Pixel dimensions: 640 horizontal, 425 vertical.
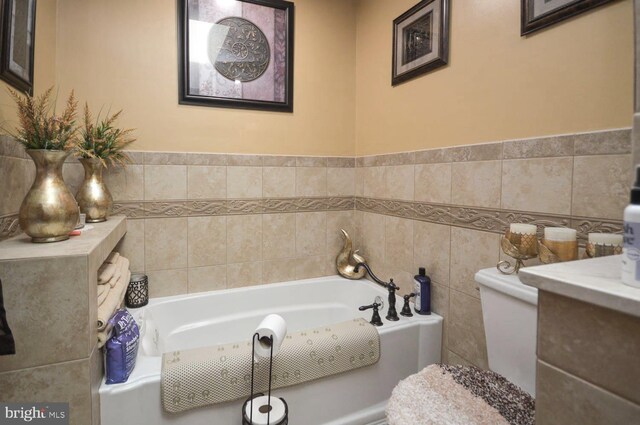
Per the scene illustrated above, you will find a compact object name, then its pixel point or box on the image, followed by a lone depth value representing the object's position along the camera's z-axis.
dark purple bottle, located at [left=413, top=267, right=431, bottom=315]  1.72
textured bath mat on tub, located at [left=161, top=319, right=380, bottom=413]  1.20
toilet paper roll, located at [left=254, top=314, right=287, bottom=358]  1.22
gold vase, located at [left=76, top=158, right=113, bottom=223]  1.61
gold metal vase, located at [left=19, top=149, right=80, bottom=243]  1.07
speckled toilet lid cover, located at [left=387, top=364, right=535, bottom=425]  0.89
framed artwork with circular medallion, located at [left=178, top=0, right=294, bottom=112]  1.96
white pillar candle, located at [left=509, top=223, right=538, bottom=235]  1.15
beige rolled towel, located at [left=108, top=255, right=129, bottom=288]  1.39
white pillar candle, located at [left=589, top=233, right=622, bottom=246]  0.95
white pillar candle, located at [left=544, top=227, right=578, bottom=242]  1.04
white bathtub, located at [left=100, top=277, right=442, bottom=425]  1.19
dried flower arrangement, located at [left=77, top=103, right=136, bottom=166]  1.66
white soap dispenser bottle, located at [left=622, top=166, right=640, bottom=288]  0.47
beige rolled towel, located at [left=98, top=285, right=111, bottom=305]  1.23
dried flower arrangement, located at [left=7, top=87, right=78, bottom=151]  1.08
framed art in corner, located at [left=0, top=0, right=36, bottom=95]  1.15
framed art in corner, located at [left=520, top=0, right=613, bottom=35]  1.09
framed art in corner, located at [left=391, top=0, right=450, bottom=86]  1.63
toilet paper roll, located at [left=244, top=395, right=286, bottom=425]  1.14
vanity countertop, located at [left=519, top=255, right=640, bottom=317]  0.45
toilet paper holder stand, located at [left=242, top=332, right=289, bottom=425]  1.14
